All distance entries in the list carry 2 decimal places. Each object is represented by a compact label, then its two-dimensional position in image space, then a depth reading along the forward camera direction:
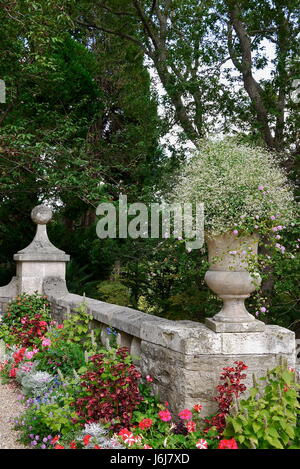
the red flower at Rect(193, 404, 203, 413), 2.78
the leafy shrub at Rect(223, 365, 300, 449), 2.40
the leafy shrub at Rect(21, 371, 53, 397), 3.78
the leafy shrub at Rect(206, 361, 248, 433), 2.71
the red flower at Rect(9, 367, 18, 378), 4.62
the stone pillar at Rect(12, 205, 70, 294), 6.54
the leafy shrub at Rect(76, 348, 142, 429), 2.99
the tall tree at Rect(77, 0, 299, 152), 8.45
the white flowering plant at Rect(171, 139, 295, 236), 2.90
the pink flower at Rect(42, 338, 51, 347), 4.51
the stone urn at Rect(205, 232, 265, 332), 2.94
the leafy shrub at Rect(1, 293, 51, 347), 5.43
